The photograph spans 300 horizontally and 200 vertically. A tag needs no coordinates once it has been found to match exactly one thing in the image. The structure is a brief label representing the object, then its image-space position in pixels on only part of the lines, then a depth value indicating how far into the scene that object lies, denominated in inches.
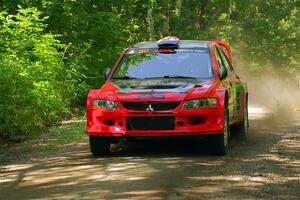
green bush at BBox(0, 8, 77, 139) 982.4
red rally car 754.2
